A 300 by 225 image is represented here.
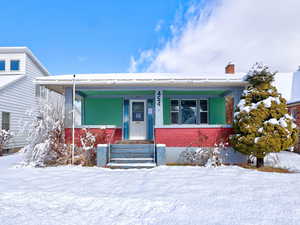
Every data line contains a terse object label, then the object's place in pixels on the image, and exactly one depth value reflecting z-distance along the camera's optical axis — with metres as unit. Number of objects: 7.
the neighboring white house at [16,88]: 11.38
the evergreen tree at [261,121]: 6.54
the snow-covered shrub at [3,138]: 10.43
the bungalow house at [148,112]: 7.73
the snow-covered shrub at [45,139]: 7.28
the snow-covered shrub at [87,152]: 7.43
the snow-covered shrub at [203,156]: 7.33
